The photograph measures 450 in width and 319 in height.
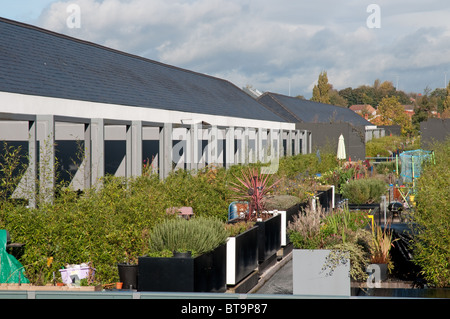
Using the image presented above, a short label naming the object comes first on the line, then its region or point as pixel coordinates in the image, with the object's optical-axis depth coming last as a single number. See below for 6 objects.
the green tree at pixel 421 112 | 67.44
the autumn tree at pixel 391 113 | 73.06
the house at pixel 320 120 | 39.81
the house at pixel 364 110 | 81.46
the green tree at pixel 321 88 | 91.22
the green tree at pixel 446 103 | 75.54
